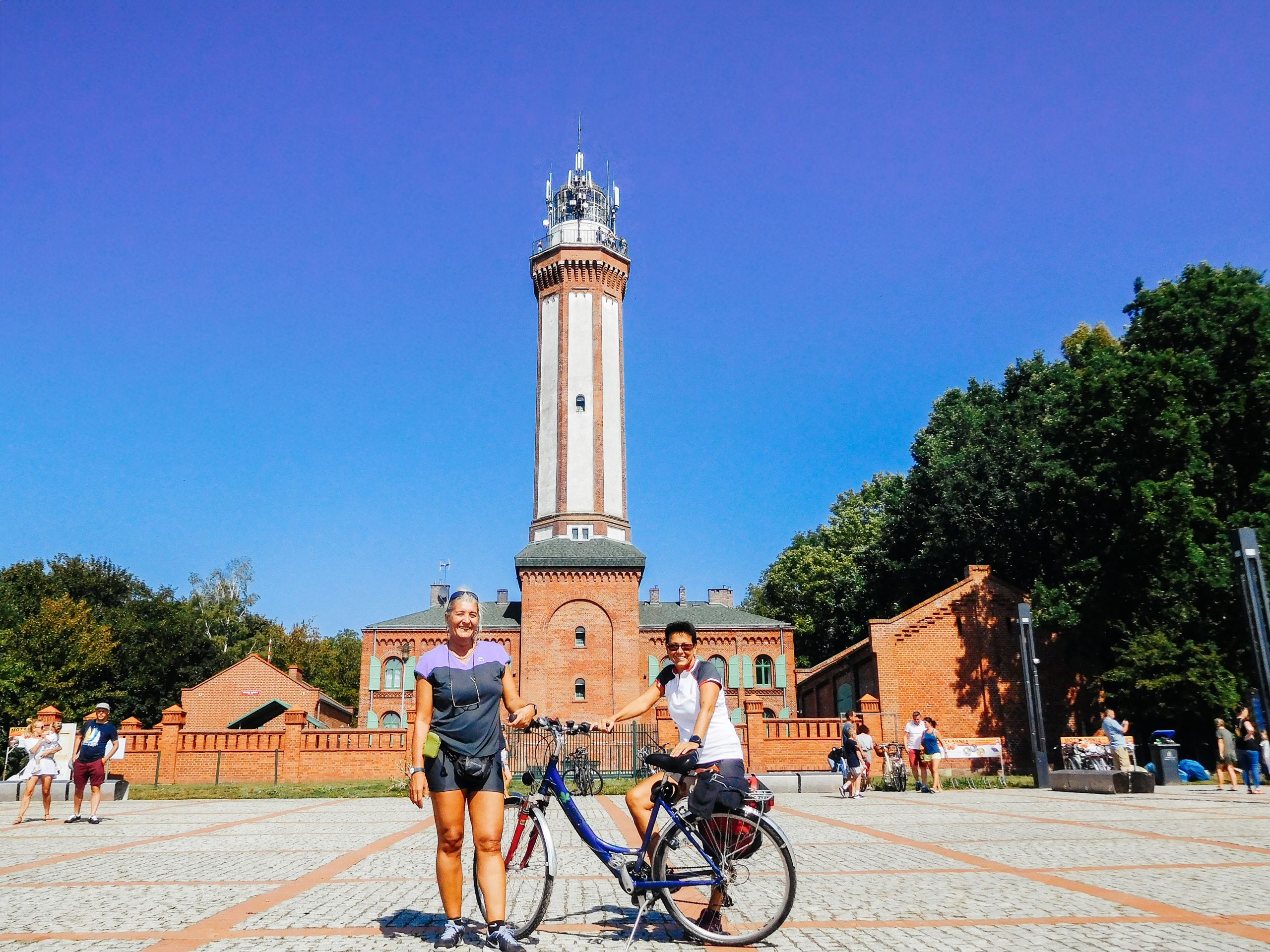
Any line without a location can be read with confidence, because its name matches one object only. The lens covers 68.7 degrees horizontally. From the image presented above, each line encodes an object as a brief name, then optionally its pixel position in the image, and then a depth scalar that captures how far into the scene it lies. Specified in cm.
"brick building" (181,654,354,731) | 4888
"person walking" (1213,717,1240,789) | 1838
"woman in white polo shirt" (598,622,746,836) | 571
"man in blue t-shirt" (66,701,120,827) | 1399
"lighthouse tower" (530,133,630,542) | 4431
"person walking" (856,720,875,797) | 2006
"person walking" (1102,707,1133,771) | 1912
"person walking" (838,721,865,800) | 1848
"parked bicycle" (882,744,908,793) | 2103
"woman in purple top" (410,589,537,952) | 520
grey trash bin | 2098
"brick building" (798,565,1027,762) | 3369
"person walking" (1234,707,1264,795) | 1789
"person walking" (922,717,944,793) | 1997
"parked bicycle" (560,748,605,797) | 1934
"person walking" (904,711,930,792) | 2058
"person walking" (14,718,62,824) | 1395
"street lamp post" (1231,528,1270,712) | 1692
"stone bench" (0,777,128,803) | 1919
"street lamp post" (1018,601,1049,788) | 2162
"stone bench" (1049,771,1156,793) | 1780
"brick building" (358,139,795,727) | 4228
